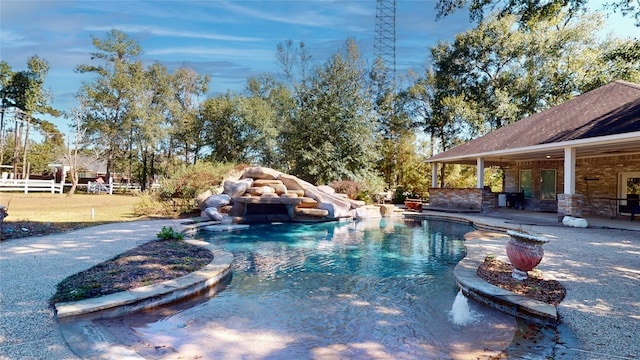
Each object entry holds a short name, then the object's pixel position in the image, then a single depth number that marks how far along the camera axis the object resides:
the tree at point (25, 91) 31.62
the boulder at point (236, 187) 12.64
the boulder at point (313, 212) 13.25
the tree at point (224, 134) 26.80
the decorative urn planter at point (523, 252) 4.77
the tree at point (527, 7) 8.79
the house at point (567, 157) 10.69
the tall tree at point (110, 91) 29.22
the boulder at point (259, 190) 12.74
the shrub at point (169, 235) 7.80
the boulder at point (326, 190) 14.72
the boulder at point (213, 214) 11.87
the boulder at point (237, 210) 12.46
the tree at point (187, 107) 31.34
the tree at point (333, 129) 19.73
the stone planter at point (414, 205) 16.55
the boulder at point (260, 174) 13.89
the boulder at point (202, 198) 12.69
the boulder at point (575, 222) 10.66
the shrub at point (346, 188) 17.83
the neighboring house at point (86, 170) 39.09
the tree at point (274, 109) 25.62
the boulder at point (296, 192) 13.31
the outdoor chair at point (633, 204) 11.61
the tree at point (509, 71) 21.11
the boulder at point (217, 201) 12.27
